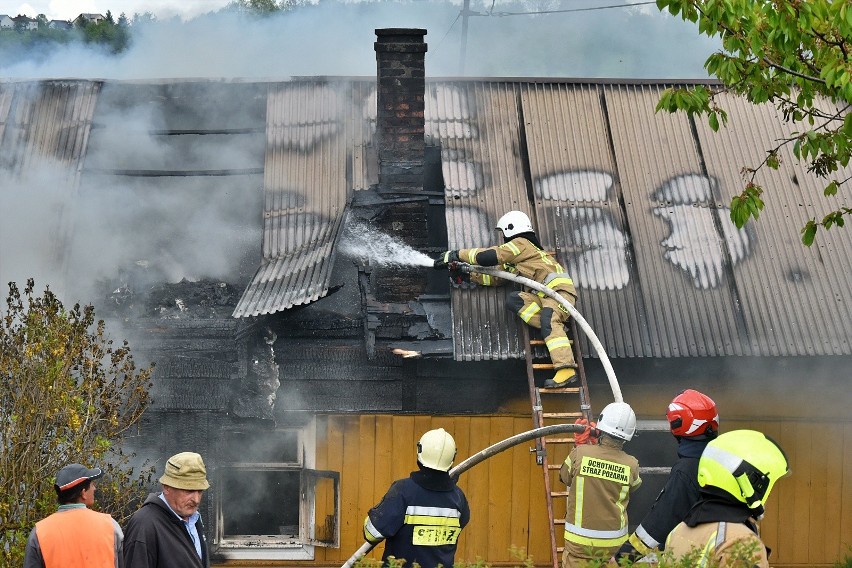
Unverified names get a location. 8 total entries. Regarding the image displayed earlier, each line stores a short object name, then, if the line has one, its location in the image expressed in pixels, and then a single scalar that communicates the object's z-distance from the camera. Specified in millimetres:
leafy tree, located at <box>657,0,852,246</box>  11930
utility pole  50406
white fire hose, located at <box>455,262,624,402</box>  15766
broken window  17875
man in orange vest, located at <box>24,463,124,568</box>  9828
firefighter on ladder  16484
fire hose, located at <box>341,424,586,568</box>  14320
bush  12460
